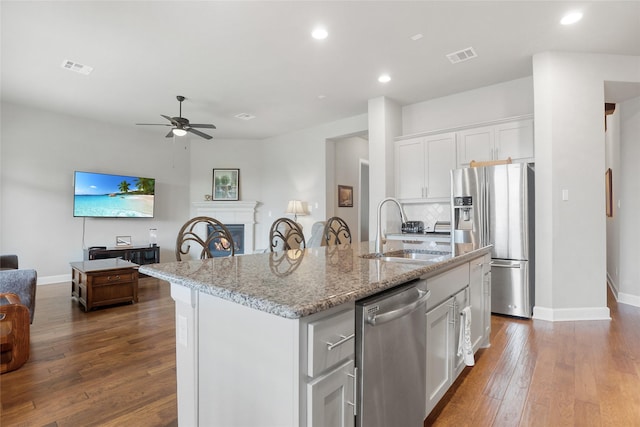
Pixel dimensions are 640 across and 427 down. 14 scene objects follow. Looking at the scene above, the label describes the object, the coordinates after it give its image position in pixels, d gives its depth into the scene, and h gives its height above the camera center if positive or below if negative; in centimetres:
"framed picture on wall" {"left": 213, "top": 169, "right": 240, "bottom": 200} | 709 +75
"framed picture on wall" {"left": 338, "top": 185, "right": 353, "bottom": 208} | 654 +44
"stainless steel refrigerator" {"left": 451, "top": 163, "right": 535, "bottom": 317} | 340 -13
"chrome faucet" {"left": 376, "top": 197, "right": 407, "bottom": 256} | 189 -12
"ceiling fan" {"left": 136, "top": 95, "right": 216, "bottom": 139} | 441 +131
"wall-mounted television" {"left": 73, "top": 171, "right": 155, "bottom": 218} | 542 +41
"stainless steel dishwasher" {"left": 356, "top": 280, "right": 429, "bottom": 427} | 104 -51
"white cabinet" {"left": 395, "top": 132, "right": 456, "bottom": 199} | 438 +74
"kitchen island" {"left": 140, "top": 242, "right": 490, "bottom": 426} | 86 -38
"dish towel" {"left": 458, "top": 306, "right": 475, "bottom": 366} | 188 -73
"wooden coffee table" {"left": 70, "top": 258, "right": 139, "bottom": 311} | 362 -78
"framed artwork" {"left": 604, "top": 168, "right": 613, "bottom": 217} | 483 +37
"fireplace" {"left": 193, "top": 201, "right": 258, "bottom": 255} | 699 +6
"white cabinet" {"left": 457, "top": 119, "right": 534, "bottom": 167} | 377 +93
